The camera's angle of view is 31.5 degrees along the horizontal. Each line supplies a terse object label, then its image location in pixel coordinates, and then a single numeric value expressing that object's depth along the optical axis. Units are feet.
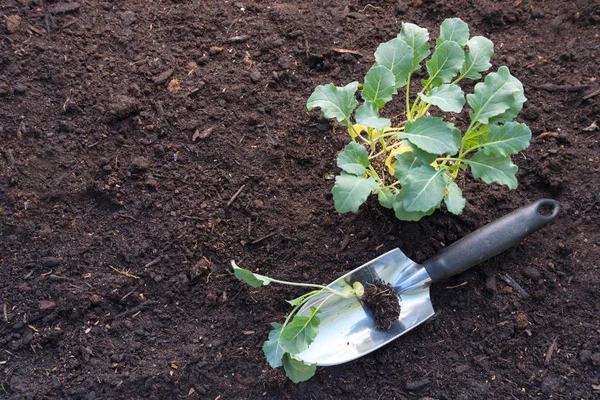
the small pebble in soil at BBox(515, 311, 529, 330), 3.49
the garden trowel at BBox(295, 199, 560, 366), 3.42
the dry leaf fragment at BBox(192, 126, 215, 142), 3.65
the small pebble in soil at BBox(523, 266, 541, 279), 3.53
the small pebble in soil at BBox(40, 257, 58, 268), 3.53
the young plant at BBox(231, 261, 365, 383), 3.26
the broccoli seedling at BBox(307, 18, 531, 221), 3.20
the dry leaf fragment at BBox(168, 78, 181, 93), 3.70
